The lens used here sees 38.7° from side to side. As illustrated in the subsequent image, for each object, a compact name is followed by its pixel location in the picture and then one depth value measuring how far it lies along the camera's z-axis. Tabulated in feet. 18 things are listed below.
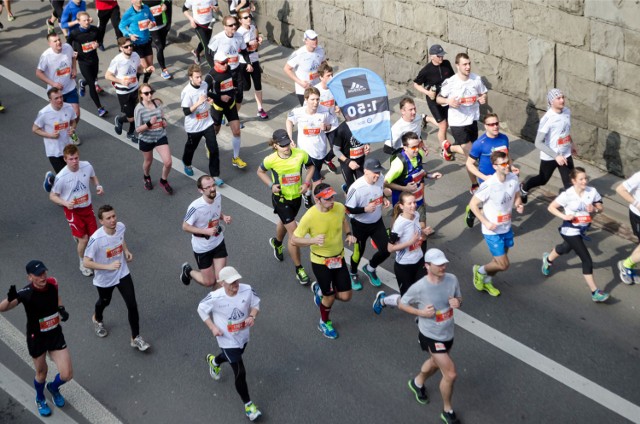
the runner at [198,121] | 44.37
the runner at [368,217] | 35.83
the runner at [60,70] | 49.90
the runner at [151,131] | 43.91
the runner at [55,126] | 42.83
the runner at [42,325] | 30.27
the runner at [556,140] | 41.32
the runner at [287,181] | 37.83
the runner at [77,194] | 38.01
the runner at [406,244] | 33.76
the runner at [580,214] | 36.24
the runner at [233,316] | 29.99
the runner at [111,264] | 33.30
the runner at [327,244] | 33.37
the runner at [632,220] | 37.09
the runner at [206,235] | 35.22
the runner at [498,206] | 35.94
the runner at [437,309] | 29.58
